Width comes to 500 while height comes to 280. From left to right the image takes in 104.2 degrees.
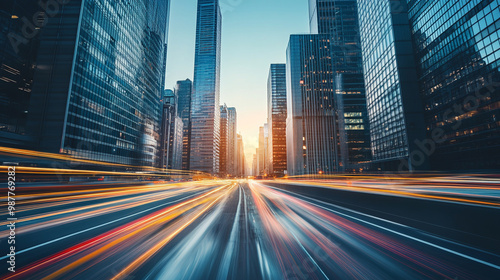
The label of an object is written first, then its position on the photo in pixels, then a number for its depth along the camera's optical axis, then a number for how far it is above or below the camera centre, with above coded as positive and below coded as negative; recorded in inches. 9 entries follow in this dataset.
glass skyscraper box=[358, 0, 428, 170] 1786.4 +759.5
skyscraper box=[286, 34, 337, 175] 4045.3 +1357.0
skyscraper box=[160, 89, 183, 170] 4855.3 +884.7
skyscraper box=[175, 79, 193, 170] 7185.0 +1518.6
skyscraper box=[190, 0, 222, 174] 6353.3 +2426.4
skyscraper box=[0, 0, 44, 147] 1504.7 +868.0
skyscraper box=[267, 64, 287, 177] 6368.1 +1854.3
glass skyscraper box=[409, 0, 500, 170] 1289.4 +686.8
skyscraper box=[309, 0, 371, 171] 3371.1 +1655.9
